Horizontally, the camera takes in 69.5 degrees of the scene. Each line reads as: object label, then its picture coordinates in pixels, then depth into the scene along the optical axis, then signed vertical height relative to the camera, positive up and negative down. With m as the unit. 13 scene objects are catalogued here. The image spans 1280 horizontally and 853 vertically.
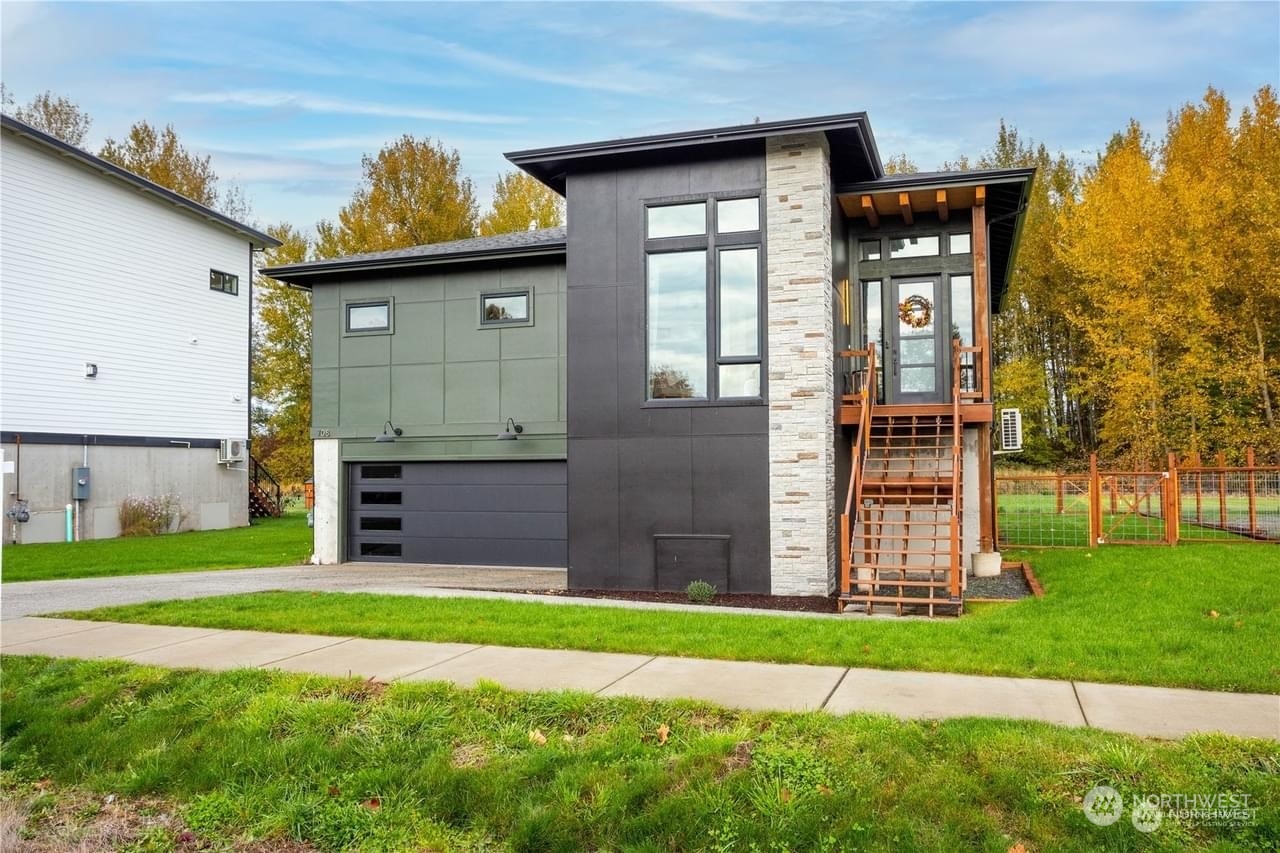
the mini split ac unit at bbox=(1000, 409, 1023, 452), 14.41 +0.15
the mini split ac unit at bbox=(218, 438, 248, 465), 24.62 -0.21
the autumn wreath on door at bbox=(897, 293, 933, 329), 13.05 +1.83
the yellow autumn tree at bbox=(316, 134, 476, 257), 32.66 +8.54
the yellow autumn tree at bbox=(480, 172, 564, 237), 32.97 +8.45
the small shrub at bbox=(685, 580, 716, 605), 10.40 -1.71
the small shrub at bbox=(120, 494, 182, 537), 21.75 -1.73
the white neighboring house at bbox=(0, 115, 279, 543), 19.44 +2.34
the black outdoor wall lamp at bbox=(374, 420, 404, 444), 15.88 +0.17
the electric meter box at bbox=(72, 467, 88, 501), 20.45 -0.91
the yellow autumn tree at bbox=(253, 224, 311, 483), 33.06 +3.07
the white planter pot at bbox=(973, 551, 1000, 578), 12.06 -1.64
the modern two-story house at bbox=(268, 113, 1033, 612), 10.74 +1.04
